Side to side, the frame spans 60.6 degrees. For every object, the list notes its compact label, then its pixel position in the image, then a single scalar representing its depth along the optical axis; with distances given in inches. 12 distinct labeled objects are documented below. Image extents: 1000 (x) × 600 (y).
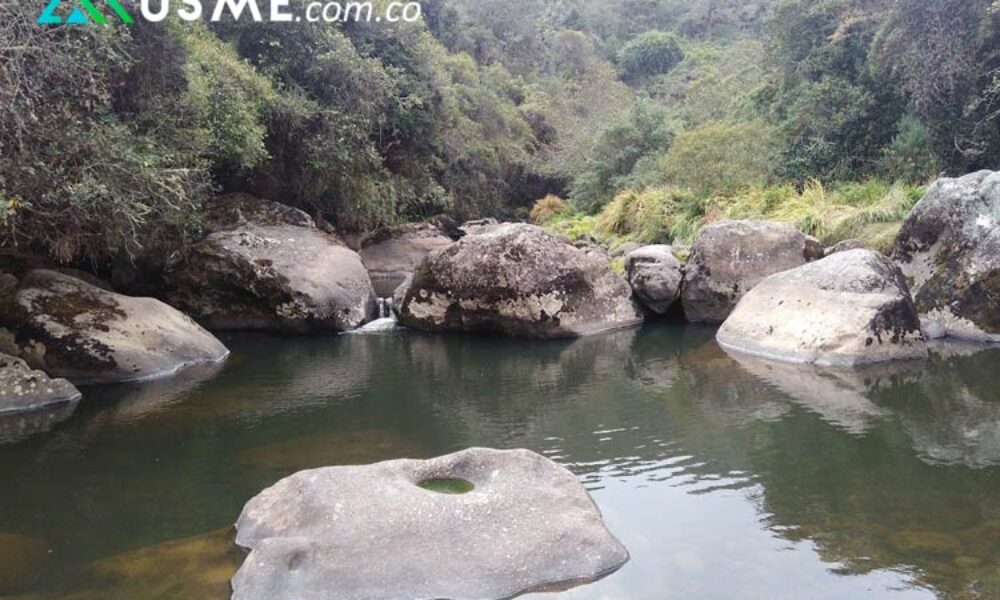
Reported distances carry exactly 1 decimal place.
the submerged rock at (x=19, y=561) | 221.6
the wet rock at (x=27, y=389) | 405.1
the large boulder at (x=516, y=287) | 585.3
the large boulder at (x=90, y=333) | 464.4
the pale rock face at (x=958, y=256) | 516.1
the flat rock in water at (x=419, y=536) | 204.5
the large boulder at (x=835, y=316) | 470.3
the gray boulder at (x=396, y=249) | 992.9
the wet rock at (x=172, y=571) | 212.8
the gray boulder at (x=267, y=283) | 628.7
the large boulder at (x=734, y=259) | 610.5
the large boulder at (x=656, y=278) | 631.2
